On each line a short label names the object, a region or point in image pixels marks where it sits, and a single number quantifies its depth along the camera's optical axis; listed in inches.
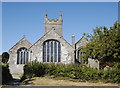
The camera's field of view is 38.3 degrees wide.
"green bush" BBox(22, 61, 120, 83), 706.2
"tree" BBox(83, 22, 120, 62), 728.2
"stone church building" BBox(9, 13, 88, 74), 1267.2
